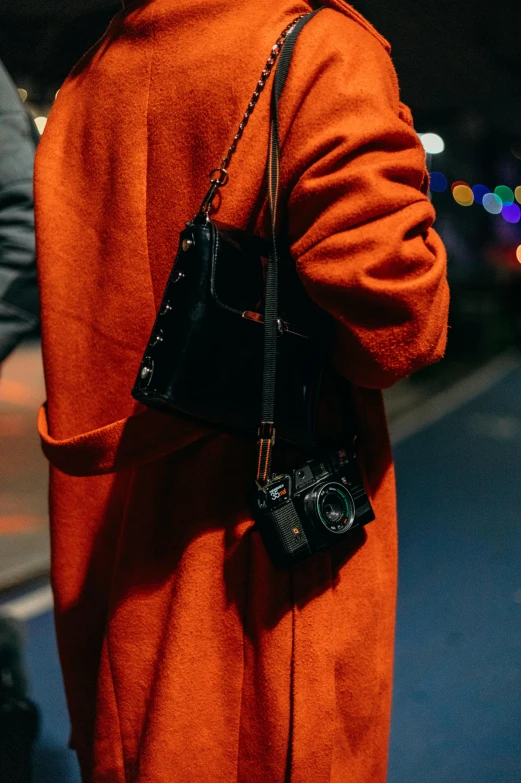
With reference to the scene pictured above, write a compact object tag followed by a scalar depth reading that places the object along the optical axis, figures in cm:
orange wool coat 87
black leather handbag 89
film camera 96
